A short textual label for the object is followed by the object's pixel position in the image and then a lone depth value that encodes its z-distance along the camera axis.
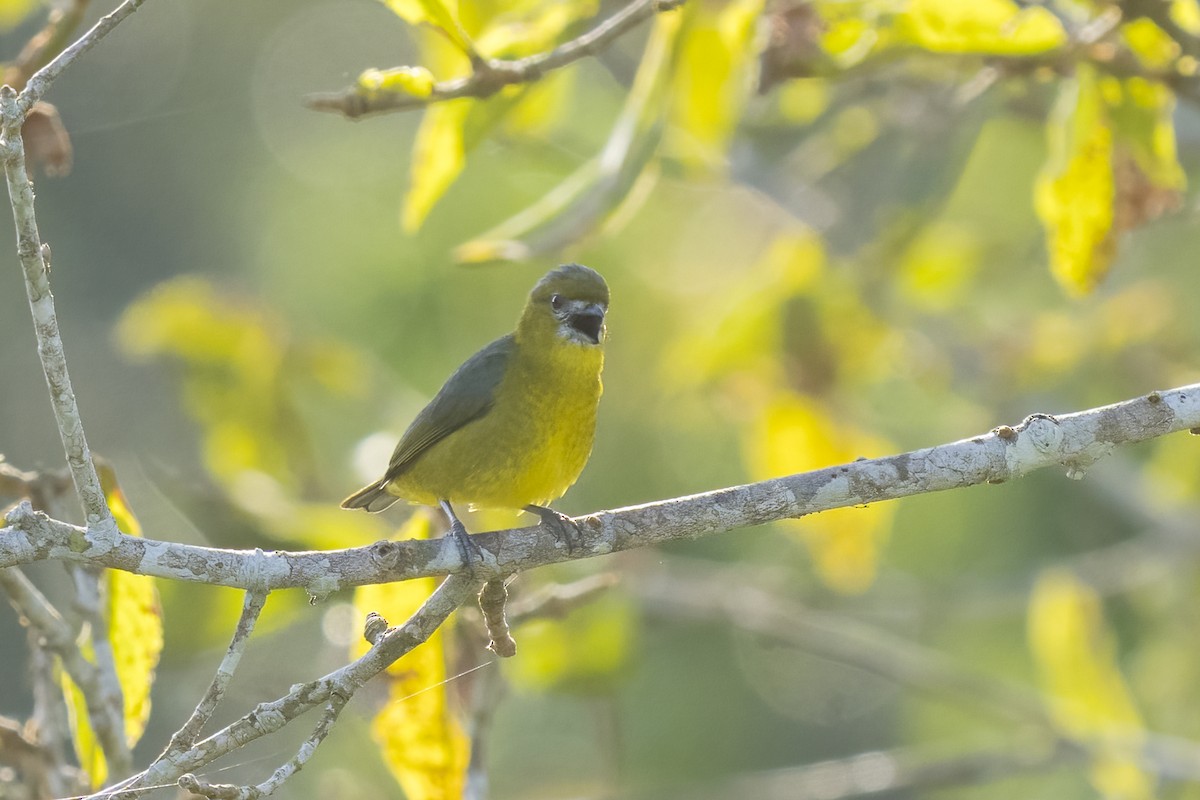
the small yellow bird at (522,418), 7.72
